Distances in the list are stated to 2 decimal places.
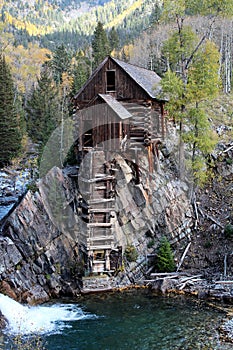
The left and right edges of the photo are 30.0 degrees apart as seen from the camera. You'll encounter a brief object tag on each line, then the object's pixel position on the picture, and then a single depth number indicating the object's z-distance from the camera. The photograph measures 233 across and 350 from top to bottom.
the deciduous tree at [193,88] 27.23
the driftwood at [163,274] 24.33
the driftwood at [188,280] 23.25
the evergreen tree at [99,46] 56.19
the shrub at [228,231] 25.39
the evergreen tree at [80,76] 46.38
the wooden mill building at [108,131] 24.81
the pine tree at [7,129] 39.84
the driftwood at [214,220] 26.71
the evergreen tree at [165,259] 24.77
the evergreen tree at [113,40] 68.44
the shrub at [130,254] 25.05
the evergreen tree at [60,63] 65.75
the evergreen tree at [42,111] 43.85
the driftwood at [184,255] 25.22
